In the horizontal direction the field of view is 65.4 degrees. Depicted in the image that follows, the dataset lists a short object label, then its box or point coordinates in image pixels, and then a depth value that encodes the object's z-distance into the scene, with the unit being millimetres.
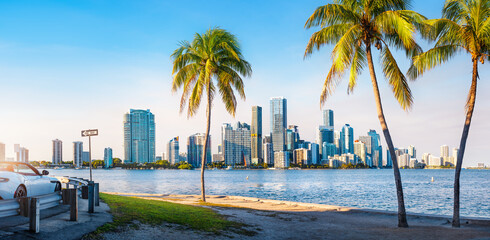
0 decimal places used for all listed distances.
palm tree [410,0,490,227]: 14938
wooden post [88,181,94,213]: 11391
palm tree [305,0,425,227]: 15252
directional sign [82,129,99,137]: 19016
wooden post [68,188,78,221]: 9602
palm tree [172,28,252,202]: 23797
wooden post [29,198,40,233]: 7730
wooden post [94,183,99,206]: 12547
